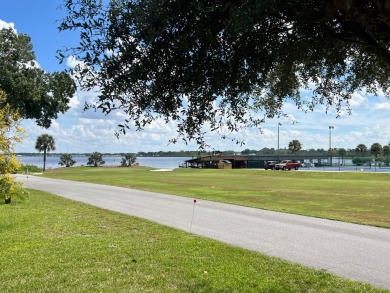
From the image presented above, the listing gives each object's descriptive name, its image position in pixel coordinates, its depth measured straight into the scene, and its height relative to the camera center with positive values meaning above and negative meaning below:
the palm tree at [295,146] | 113.31 +3.84
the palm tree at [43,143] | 89.44 +3.21
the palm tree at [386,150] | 92.69 +2.82
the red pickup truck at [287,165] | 68.00 -1.05
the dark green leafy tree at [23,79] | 19.91 +4.10
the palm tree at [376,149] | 97.41 +2.92
